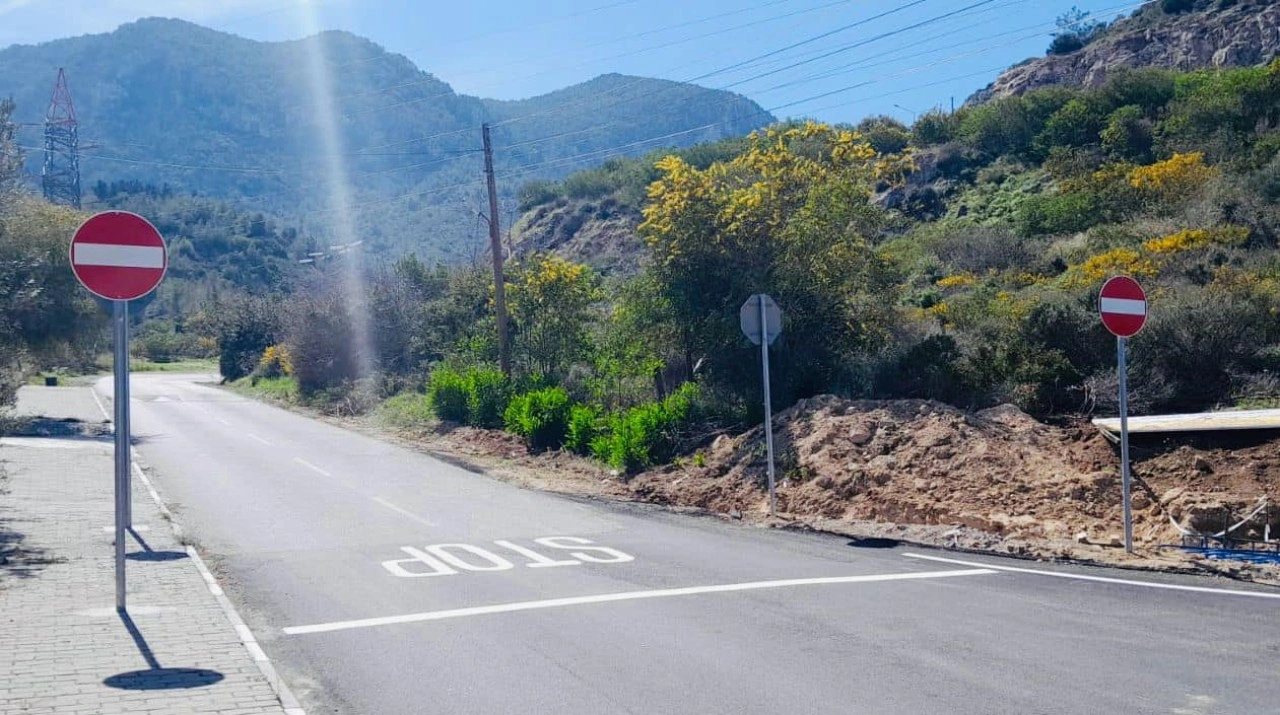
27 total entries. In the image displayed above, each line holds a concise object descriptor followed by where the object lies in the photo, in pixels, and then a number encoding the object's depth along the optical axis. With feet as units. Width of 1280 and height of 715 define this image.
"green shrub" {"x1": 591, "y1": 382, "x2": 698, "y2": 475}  65.02
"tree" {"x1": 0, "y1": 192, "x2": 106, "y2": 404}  88.02
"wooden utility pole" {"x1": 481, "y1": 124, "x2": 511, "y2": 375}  95.76
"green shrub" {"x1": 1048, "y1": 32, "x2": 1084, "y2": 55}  233.41
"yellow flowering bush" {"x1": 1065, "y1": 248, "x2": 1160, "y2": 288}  76.33
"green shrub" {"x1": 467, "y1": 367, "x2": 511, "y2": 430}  91.91
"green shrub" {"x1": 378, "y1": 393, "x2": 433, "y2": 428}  104.47
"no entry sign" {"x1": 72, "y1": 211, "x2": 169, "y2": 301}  26.81
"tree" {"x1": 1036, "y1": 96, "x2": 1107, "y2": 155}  151.53
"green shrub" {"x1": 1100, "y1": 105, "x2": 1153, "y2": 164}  138.41
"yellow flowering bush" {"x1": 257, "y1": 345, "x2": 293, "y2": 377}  176.68
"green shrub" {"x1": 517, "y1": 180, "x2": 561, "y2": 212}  261.44
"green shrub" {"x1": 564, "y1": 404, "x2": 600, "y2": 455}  73.36
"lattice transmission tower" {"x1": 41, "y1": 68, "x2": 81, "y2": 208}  237.04
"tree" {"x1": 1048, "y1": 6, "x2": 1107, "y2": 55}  234.17
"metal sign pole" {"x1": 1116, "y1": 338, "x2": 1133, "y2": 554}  37.50
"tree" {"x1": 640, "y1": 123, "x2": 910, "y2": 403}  66.85
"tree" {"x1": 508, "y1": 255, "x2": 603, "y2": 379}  96.32
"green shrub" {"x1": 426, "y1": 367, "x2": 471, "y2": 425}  98.37
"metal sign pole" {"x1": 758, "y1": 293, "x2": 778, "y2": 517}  50.01
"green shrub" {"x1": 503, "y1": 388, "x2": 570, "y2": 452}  79.25
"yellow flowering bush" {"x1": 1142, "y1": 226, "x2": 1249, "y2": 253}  82.33
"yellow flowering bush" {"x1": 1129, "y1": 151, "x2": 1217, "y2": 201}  106.73
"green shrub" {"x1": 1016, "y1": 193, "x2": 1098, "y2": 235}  113.70
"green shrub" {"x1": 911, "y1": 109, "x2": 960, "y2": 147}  176.69
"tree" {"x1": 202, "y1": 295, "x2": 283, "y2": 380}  200.95
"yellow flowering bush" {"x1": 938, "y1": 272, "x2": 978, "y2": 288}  98.59
